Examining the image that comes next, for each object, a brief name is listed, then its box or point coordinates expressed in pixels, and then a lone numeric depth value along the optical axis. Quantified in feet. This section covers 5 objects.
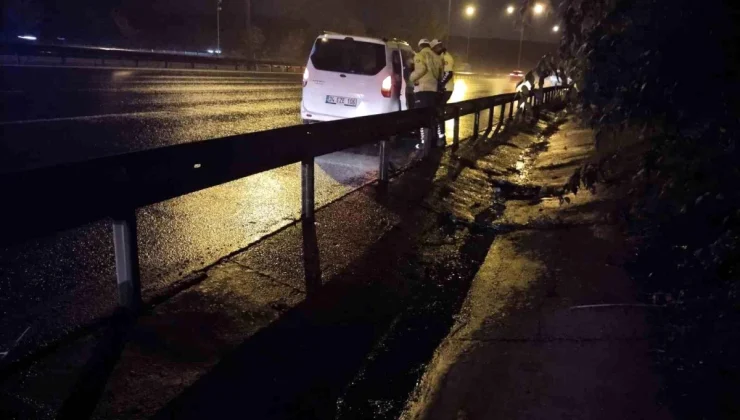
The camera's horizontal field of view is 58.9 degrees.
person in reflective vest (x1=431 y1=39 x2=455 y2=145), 41.14
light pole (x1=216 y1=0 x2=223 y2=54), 165.77
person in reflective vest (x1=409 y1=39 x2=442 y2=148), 41.37
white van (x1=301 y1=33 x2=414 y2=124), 39.60
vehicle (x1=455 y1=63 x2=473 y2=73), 255.82
